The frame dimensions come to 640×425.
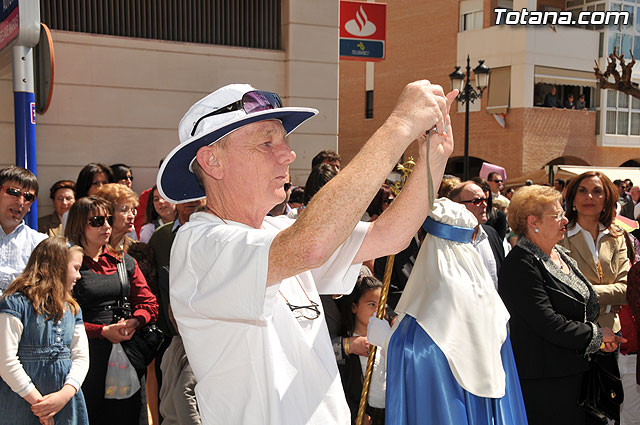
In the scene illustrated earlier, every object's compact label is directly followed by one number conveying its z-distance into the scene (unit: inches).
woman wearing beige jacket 206.7
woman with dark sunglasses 179.8
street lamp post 619.9
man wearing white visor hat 63.6
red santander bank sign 467.5
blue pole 158.6
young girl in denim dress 150.4
